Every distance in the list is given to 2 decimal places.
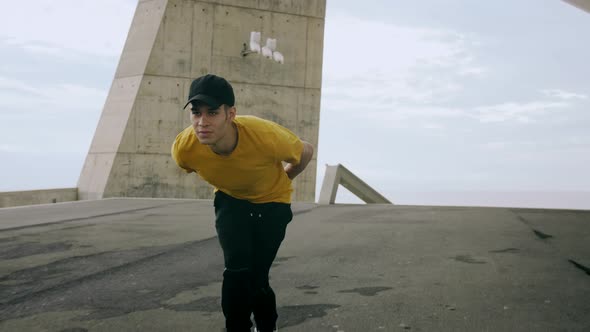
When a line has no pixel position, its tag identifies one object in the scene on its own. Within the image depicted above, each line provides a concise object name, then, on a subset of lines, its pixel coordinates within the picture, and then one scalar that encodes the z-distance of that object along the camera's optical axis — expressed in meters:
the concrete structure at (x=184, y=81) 19.31
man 3.34
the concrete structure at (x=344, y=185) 15.04
